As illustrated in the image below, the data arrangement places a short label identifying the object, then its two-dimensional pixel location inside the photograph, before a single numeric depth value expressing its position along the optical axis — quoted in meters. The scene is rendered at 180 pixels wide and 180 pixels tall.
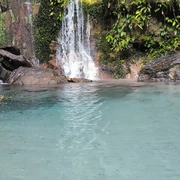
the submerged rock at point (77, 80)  9.74
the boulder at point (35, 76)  9.06
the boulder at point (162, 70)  8.95
